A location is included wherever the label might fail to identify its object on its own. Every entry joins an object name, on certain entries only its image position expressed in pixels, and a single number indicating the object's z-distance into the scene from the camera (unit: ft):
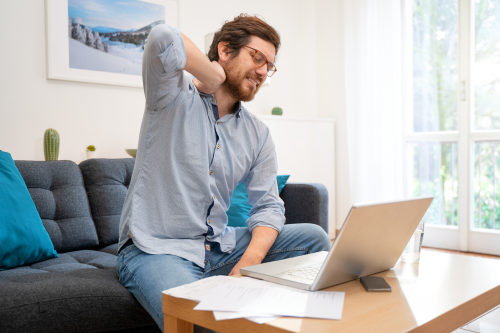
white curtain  11.68
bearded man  3.85
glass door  10.65
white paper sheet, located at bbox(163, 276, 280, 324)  2.27
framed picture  8.50
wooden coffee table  2.26
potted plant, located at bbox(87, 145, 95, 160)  8.45
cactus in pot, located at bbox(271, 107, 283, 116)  11.90
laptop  2.67
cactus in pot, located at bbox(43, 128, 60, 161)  7.41
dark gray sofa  3.53
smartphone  2.86
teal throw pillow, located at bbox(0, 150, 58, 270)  4.82
